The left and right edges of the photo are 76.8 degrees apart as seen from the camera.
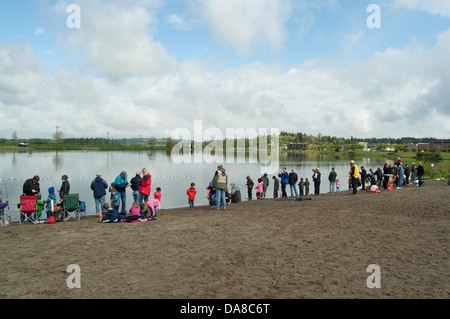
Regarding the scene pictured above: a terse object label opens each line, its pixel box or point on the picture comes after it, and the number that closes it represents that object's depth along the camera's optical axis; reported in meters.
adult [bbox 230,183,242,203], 17.38
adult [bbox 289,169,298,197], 19.52
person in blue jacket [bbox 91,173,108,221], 12.30
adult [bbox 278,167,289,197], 19.38
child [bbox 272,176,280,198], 20.59
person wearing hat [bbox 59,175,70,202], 12.27
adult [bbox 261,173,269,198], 20.58
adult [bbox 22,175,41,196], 11.33
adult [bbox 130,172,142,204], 13.50
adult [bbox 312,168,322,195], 20.41
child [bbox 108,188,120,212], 12.30
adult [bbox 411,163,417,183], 26.10
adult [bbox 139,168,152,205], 13.24
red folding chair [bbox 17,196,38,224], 10.96
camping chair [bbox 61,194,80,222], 11.47
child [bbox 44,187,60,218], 11.20
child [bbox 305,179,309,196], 21.36
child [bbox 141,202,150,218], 11.89
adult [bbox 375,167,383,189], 22.41
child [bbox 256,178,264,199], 20.25
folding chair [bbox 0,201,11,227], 10.72
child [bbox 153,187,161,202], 13.28
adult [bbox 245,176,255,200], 20.36
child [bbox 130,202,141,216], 11.40
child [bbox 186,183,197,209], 15.02
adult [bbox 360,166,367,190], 20.78
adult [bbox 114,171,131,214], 12.98
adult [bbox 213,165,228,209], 13.29
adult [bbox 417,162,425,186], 22.63
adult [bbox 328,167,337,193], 21.48
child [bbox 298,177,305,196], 20.64
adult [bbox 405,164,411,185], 23.64
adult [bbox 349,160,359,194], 18.06
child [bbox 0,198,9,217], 11.17
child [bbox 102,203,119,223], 10.90
